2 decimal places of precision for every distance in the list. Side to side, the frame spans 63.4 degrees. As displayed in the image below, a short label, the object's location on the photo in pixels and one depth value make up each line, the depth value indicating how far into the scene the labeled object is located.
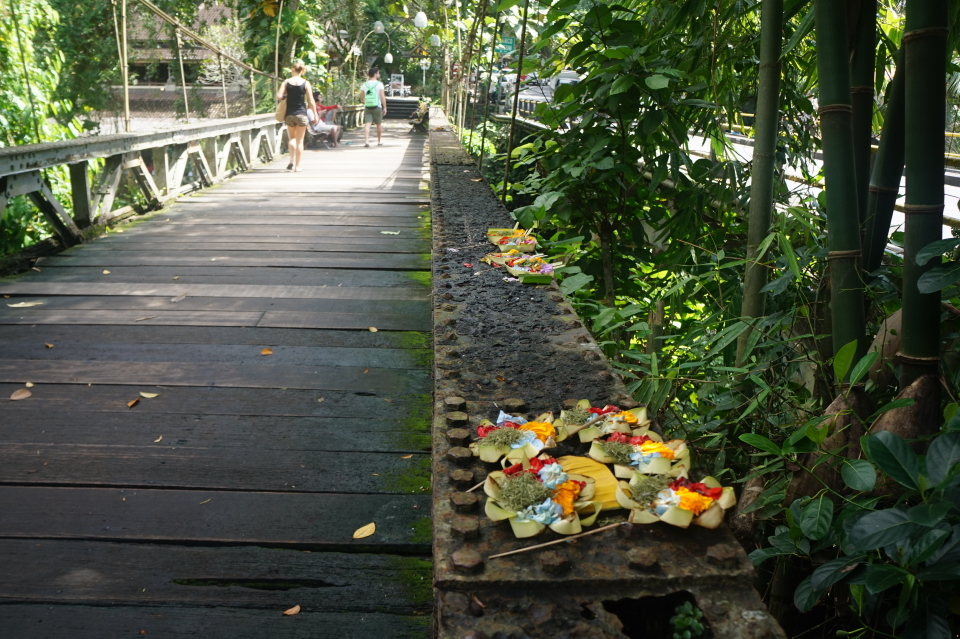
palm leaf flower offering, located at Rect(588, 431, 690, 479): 1.19
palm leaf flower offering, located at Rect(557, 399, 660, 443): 1.30
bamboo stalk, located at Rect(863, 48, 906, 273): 1.51
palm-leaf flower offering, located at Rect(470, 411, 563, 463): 1.22
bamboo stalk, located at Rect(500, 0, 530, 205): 3.51
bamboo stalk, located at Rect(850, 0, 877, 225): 1.59
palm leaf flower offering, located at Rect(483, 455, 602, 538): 1.04
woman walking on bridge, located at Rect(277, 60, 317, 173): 9.34
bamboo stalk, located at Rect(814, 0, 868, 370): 1.34
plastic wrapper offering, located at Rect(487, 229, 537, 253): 2.79
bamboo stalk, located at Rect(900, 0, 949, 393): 1.17
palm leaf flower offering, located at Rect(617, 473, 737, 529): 1.04
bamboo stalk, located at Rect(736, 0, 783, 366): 1.66
